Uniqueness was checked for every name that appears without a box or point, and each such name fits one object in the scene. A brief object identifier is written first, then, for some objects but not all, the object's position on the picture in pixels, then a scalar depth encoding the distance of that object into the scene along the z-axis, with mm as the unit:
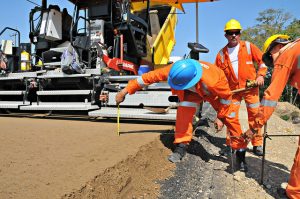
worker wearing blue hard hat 2998
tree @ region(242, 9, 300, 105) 22625
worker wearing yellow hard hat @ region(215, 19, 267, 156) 3668
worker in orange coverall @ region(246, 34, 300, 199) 2194
